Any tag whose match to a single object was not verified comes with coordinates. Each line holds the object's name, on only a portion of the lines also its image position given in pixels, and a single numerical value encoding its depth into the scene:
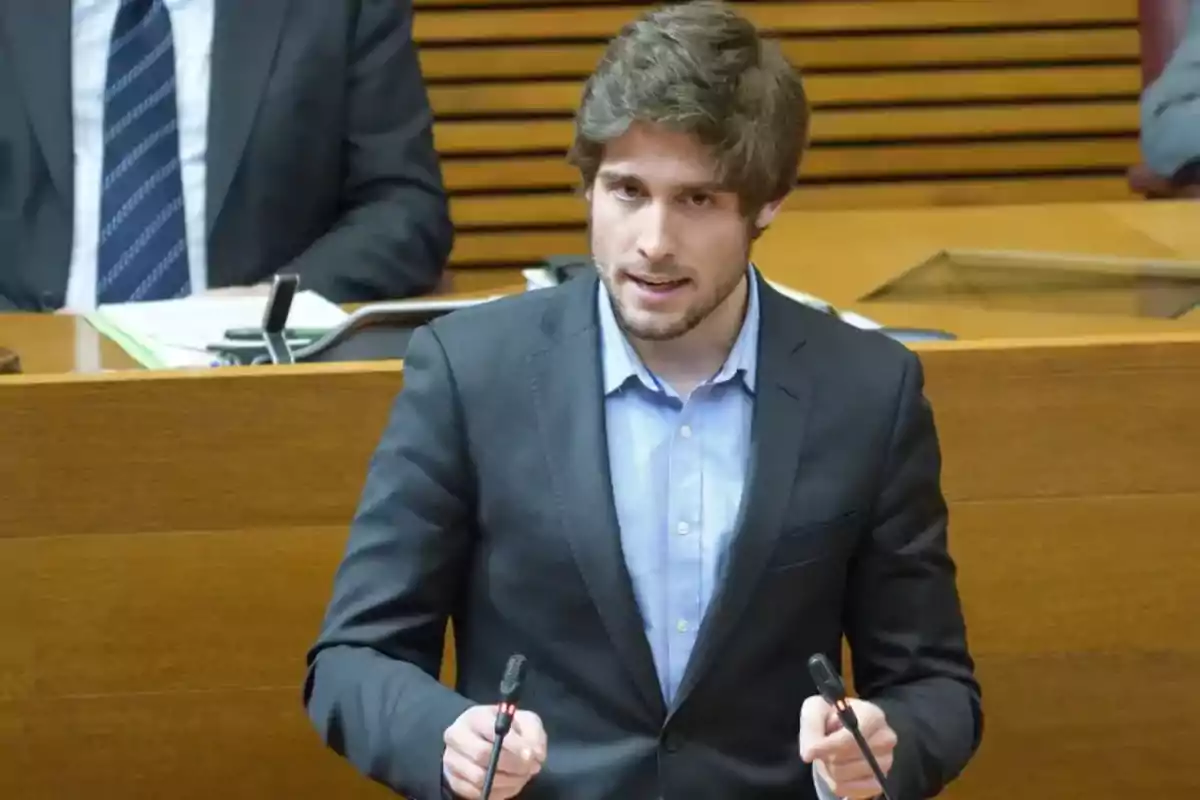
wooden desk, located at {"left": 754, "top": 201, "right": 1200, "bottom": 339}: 7.96
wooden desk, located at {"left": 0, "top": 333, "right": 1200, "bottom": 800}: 7.68
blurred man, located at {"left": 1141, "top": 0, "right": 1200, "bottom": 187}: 9.81
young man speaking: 7.08
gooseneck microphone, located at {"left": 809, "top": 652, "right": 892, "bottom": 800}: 6.91
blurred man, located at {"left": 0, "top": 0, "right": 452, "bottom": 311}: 8.51
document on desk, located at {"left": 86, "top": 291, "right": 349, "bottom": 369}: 7.79
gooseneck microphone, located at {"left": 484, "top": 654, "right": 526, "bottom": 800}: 6.90
